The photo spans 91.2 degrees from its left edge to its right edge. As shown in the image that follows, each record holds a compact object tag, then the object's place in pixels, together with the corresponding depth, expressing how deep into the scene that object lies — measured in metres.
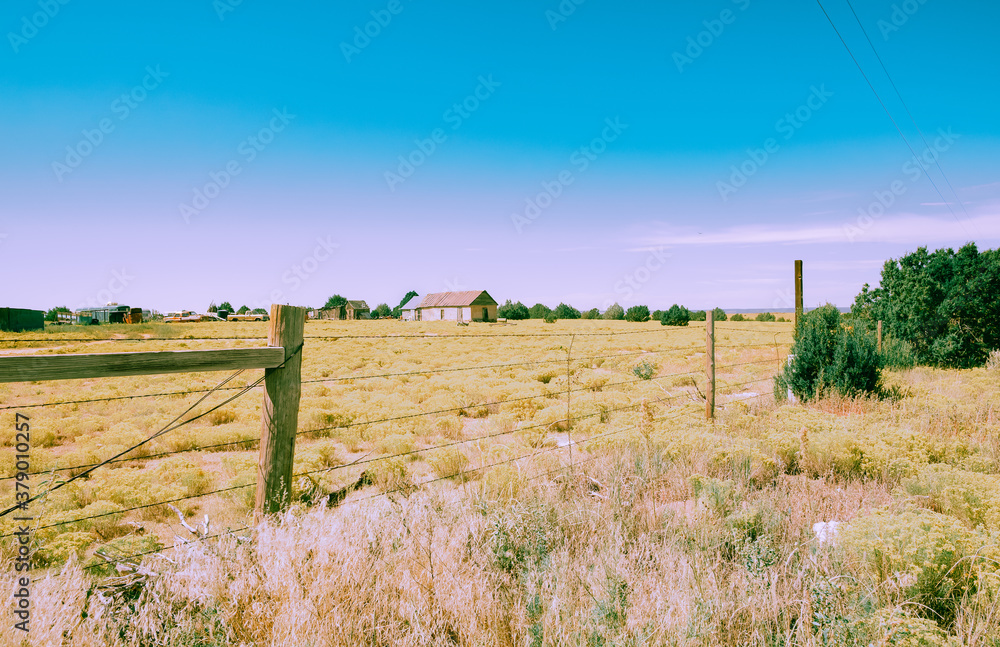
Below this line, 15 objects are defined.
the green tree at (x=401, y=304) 93.74
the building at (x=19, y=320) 37.28
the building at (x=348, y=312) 80.81
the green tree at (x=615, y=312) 75.94
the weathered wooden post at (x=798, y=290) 11.11
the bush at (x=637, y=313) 67.19
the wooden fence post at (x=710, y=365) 6.67
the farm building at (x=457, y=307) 70.94
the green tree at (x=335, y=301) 96.07
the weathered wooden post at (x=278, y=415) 3.12
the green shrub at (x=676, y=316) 54.09
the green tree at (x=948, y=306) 15.40
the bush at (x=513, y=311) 77.69
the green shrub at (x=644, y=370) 14.18
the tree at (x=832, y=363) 8.61
